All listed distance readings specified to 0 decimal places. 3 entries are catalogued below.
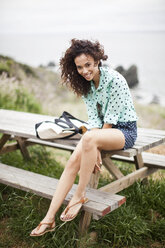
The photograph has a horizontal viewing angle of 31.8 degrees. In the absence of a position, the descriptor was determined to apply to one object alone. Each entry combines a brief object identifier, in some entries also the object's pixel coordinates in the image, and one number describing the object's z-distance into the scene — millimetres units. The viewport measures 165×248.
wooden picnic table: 2609
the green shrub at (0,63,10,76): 8714
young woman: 2436
